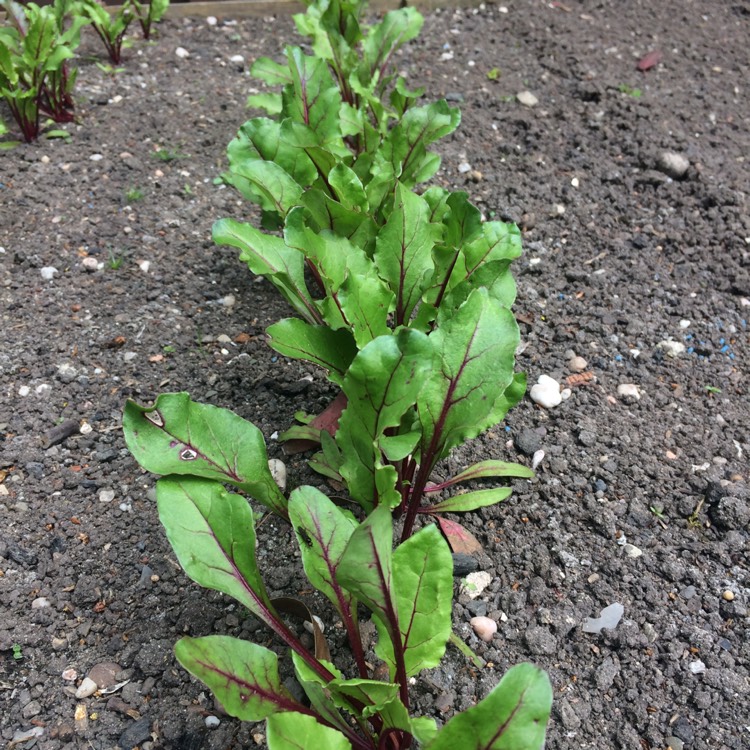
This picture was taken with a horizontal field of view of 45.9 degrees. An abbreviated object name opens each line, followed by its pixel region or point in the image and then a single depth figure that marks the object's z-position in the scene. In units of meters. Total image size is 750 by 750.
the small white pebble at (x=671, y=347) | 0.65
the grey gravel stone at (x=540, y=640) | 0.47
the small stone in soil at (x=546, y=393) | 0.60
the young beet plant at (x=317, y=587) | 0.35
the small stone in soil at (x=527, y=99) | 0.90
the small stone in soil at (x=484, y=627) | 0.48
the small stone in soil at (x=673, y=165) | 0.80
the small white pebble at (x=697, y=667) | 0.47
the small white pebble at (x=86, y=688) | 0.45
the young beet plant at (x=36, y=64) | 0.78
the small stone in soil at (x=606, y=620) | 0.48
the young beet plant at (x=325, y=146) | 0.55
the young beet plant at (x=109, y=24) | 0.89
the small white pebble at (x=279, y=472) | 0.53
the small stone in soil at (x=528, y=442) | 0.57
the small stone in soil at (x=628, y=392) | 0.61
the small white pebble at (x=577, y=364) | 0.63
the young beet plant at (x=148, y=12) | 0.99
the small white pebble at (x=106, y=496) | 0.53
